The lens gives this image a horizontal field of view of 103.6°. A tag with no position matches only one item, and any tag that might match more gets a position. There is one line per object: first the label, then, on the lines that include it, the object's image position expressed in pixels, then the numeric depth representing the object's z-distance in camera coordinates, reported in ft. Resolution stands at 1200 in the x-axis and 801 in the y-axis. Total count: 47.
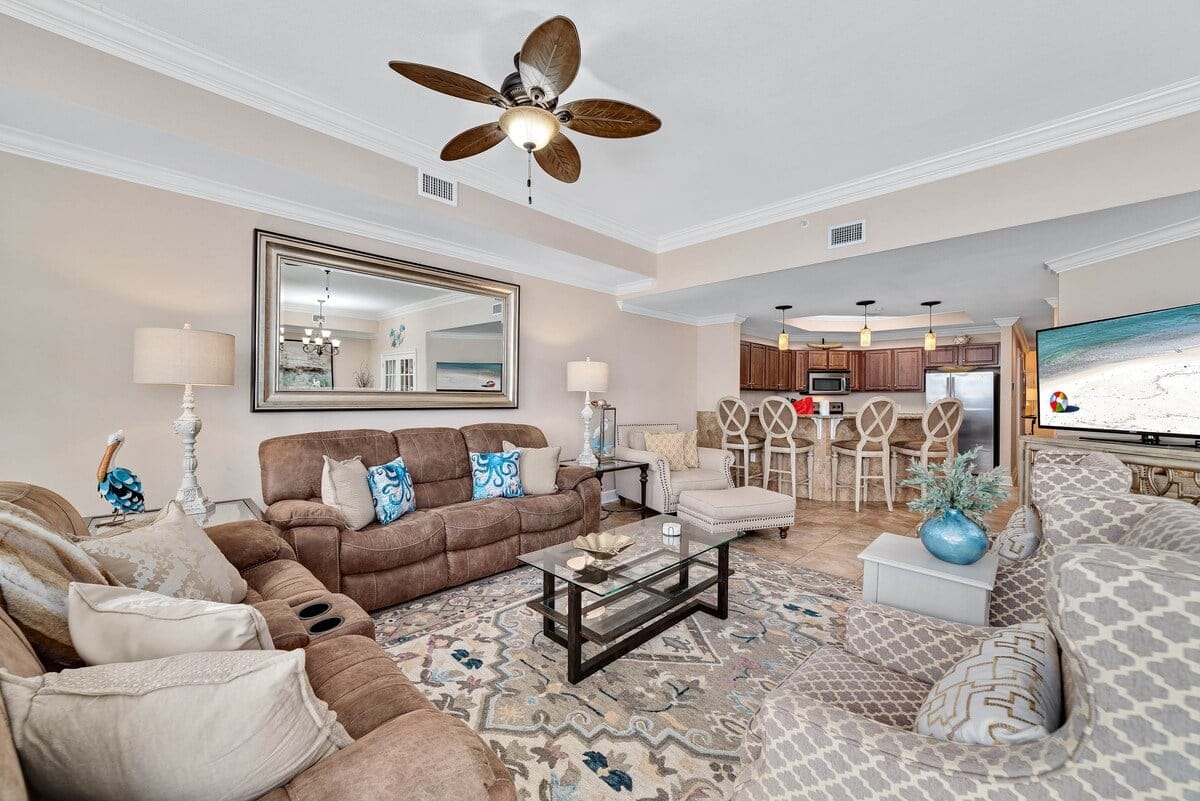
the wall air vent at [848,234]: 11.09
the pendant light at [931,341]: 19.34
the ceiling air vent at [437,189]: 10.03
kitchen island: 17.87
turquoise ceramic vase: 6.19
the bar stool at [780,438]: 17.25
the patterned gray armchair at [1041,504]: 6.27
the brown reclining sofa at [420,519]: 8.05
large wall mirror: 9.87
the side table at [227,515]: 6.84
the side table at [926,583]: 5.91
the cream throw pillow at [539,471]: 11.67
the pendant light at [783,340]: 19.77
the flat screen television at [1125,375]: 8.50
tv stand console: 8.34
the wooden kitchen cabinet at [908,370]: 25.20
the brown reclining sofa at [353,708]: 2.50
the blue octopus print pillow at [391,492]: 9.35
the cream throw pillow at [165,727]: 2.11
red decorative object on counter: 20.74
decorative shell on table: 7.85
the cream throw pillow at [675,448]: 15.55
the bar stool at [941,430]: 16.19
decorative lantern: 15.49
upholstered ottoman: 12.32
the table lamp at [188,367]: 7.25
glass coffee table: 6.61
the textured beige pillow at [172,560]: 4.40
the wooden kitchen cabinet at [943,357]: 23.82
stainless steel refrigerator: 21.79
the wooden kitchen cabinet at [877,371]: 26.40
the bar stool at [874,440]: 16.20
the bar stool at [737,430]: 17.95
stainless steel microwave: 27.04
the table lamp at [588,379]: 14.16
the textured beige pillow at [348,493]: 8.75
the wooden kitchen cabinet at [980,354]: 22.82
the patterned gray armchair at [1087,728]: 2.15
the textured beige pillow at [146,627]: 2.77
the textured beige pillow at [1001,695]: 2.69
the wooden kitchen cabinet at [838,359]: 27.76
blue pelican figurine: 6.32
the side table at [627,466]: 13.94
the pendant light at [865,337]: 19.12
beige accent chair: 14.07
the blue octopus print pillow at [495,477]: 11.32
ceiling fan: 5.62
